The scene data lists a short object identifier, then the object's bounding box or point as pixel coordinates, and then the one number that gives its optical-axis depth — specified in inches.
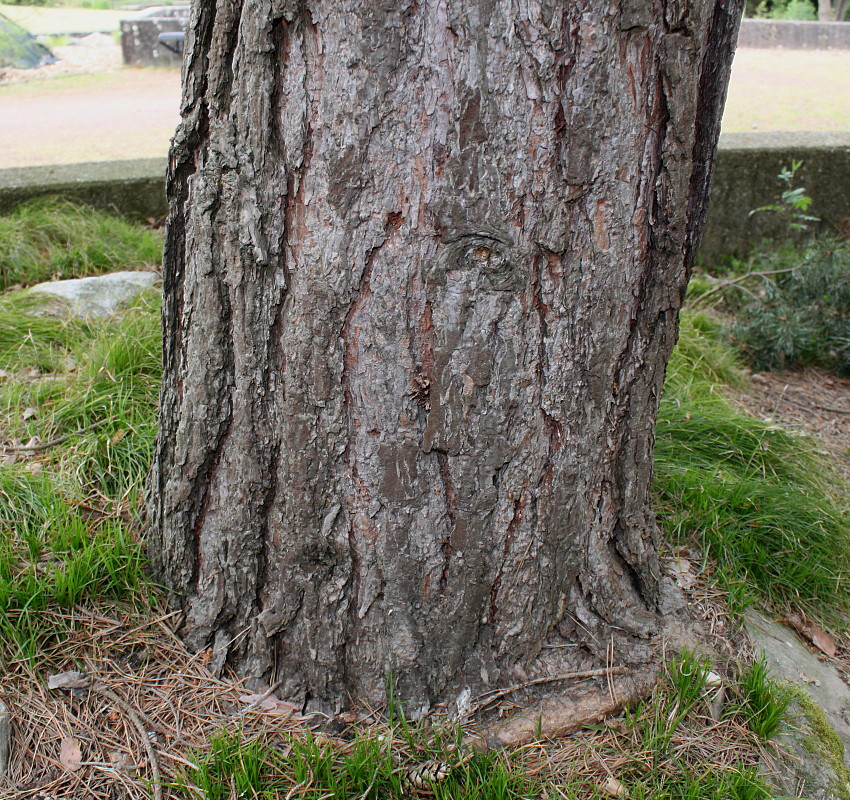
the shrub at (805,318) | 153.3
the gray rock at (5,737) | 60.4
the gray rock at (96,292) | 125.0
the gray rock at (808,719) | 64.9
